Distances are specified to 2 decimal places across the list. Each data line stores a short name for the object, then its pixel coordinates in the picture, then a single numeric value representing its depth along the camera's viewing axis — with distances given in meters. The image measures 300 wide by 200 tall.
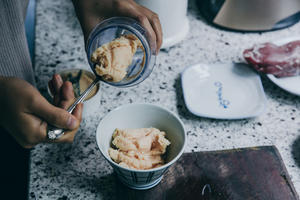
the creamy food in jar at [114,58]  0.61
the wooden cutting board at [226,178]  0.62
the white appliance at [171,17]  0.83
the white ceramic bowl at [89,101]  0.74
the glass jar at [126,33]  0.62
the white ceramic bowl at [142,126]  0.56
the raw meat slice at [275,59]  0.84
